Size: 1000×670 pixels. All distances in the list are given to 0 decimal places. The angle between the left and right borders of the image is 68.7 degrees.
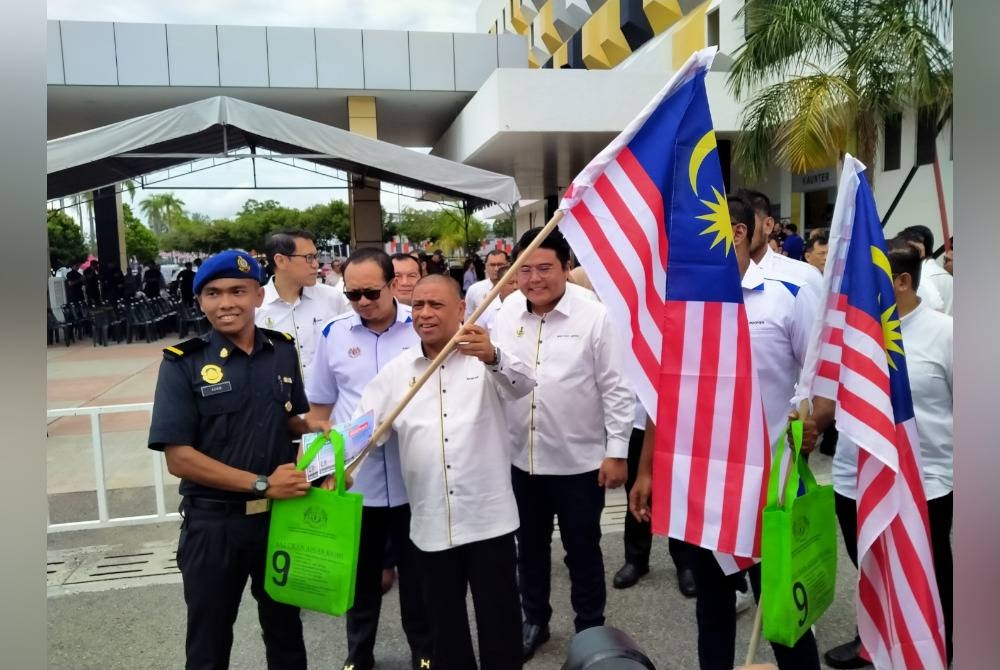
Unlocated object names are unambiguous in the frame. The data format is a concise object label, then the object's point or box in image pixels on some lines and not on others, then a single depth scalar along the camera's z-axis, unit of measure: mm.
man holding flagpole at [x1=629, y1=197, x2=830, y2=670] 2666
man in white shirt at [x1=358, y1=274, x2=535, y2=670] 2729
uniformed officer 2543
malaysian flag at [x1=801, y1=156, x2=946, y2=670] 2260
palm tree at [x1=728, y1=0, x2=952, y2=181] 9203
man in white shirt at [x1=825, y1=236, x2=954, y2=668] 2930
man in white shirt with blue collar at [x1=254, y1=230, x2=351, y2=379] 4461
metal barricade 5023
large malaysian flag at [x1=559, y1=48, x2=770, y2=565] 2355
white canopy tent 7609
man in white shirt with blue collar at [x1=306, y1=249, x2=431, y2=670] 3172
